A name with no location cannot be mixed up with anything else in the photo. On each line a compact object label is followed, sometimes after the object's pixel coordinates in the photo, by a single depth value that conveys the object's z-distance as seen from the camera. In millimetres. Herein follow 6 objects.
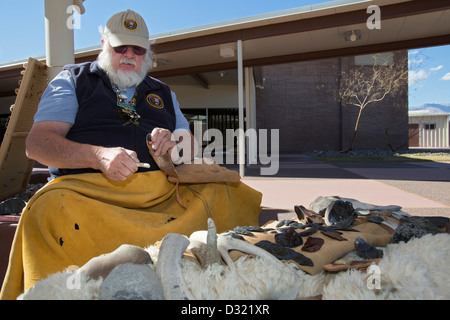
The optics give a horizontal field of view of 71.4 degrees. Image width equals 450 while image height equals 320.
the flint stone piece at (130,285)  829
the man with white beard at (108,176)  1226
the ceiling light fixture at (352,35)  6141
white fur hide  894
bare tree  17422
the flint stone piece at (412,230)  1431
